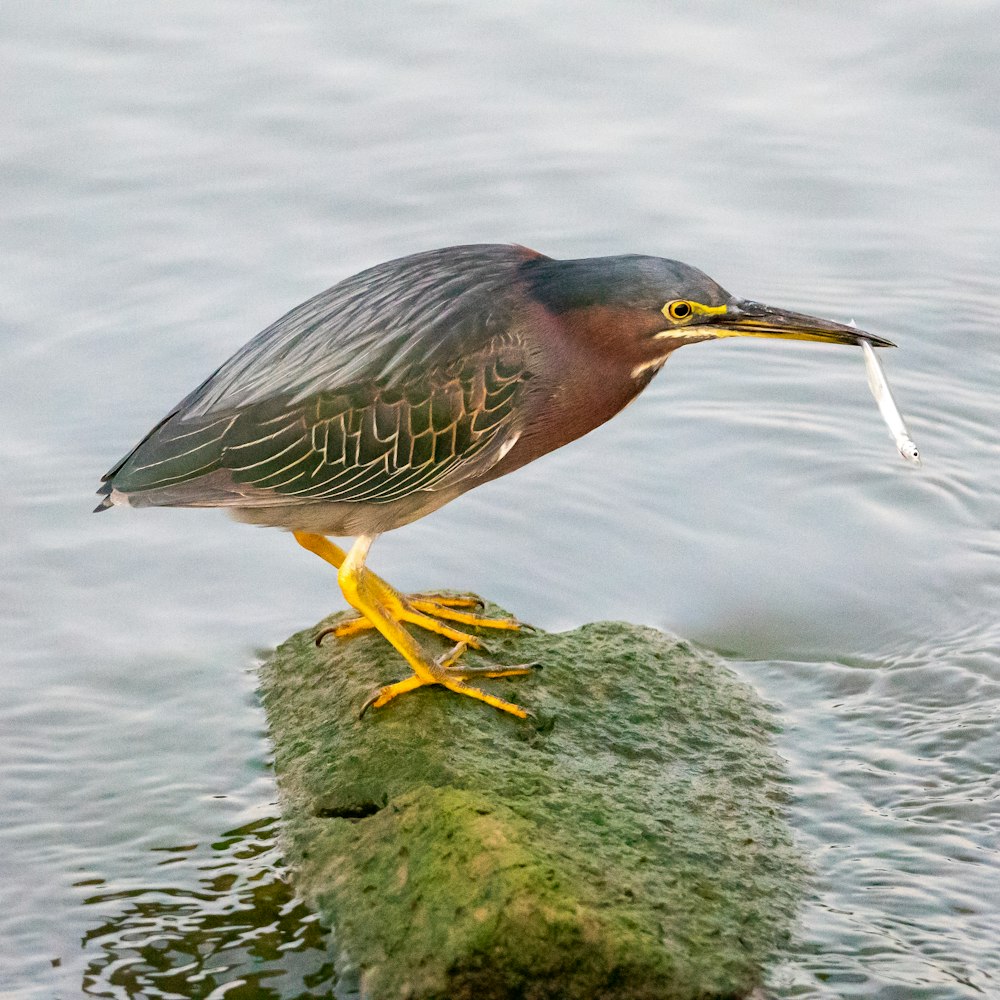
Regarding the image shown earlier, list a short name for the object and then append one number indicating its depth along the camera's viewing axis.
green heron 12.03
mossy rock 9.08
